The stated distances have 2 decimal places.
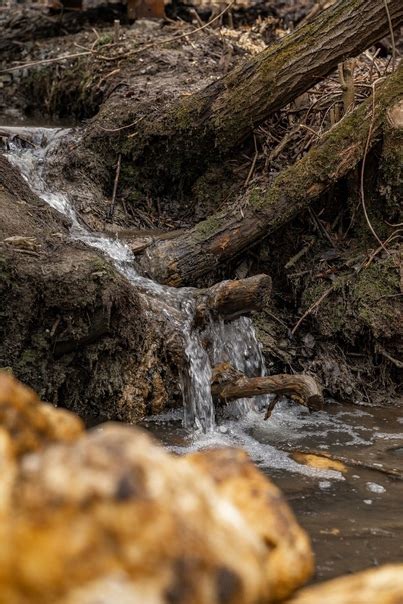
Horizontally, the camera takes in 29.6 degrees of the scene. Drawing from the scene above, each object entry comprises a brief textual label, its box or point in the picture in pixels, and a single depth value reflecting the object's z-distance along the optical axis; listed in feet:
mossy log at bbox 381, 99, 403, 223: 20.56
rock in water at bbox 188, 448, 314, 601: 7.81
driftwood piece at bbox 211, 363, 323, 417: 16.15
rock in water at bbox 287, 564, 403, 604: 6.98
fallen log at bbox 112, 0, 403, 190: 20.90
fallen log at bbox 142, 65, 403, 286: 20.63
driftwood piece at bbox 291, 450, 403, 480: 15.30
